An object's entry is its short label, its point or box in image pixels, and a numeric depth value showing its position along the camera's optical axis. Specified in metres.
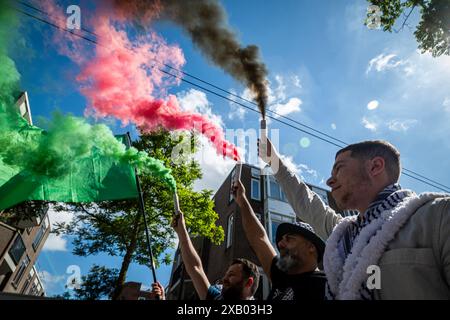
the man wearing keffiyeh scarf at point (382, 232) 1.35
